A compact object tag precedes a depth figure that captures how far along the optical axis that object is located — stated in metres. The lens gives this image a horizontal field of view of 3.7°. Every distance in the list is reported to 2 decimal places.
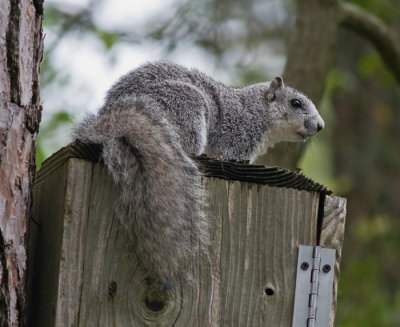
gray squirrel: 5.93
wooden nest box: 5.94
